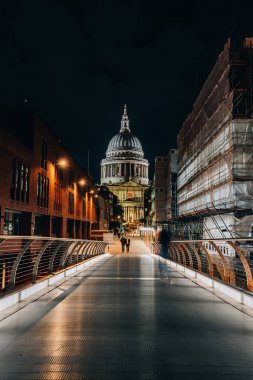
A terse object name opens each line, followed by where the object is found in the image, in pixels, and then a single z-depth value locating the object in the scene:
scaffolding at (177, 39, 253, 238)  32.56
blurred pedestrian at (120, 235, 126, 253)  41.41
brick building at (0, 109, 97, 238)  31.11
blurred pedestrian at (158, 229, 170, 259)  19.59
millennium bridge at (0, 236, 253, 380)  4.24
